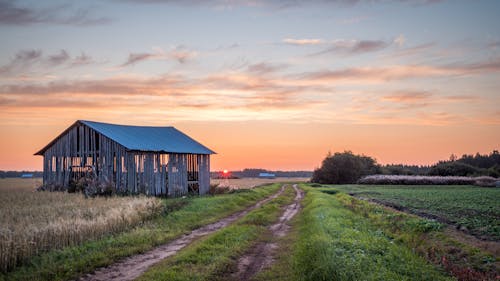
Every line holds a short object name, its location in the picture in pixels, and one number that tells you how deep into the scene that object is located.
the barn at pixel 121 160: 39.84
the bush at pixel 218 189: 50.81
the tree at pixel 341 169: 96.94
